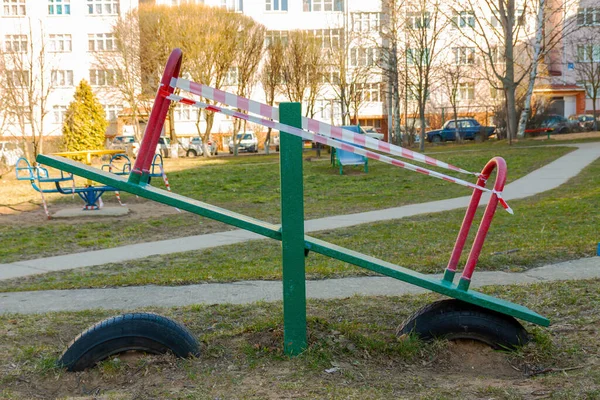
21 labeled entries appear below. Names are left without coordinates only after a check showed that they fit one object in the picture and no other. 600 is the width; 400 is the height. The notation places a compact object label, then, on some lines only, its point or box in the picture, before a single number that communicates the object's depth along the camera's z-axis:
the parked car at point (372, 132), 46.72
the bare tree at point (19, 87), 27.95
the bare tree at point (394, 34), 36.06
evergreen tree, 33.72
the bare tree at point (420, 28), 33.28
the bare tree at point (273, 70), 44.47
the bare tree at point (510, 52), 31.73
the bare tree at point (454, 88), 44.84
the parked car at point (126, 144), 42.72
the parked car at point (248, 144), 49.81
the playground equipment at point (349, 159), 20.33
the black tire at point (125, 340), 3.79
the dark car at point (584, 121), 43.19
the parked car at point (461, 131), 45.22
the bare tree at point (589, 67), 45.06
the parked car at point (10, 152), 29.63
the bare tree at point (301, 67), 44.05
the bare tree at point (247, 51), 42.69
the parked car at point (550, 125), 38.66
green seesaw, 3.82
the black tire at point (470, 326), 4.02
